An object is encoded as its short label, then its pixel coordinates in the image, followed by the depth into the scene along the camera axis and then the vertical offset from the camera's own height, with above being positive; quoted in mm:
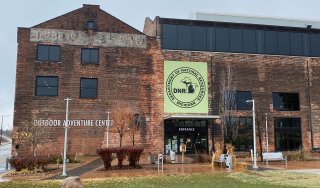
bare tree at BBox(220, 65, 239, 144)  36125 +2995
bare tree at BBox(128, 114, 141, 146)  34594 +1039
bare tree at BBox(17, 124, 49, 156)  32125 +155
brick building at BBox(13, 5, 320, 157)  34281 +5154
